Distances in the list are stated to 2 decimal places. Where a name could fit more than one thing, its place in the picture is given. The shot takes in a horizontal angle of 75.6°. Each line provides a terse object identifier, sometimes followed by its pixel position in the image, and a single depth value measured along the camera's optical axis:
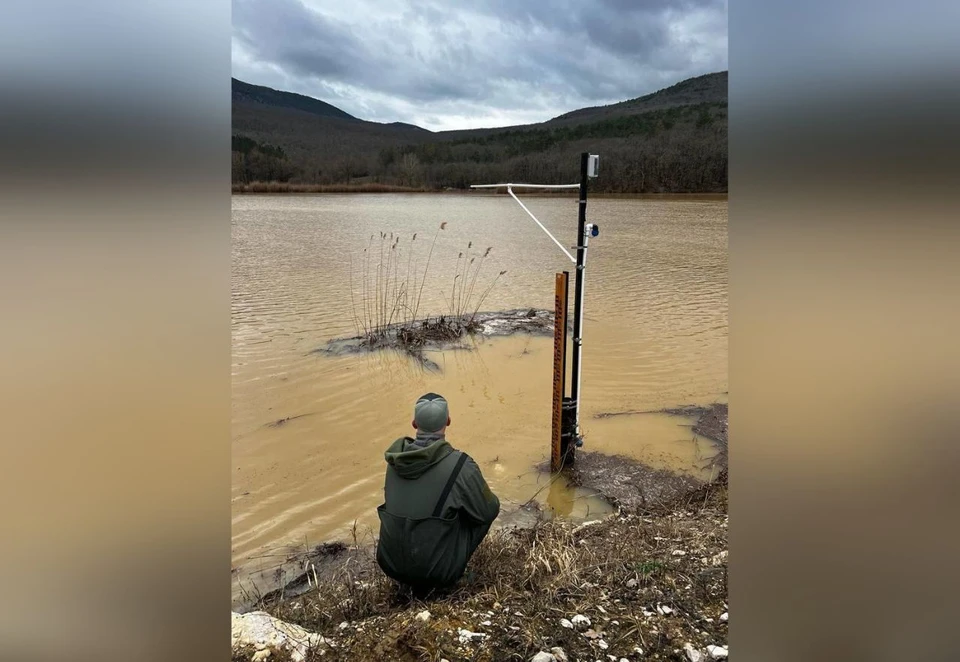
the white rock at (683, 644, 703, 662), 2.29
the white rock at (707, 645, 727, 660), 2.27
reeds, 8.84
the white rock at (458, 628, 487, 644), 2.53
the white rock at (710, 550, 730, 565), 3.15
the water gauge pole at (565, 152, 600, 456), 4.54
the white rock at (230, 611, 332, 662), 2.43
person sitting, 2.96
